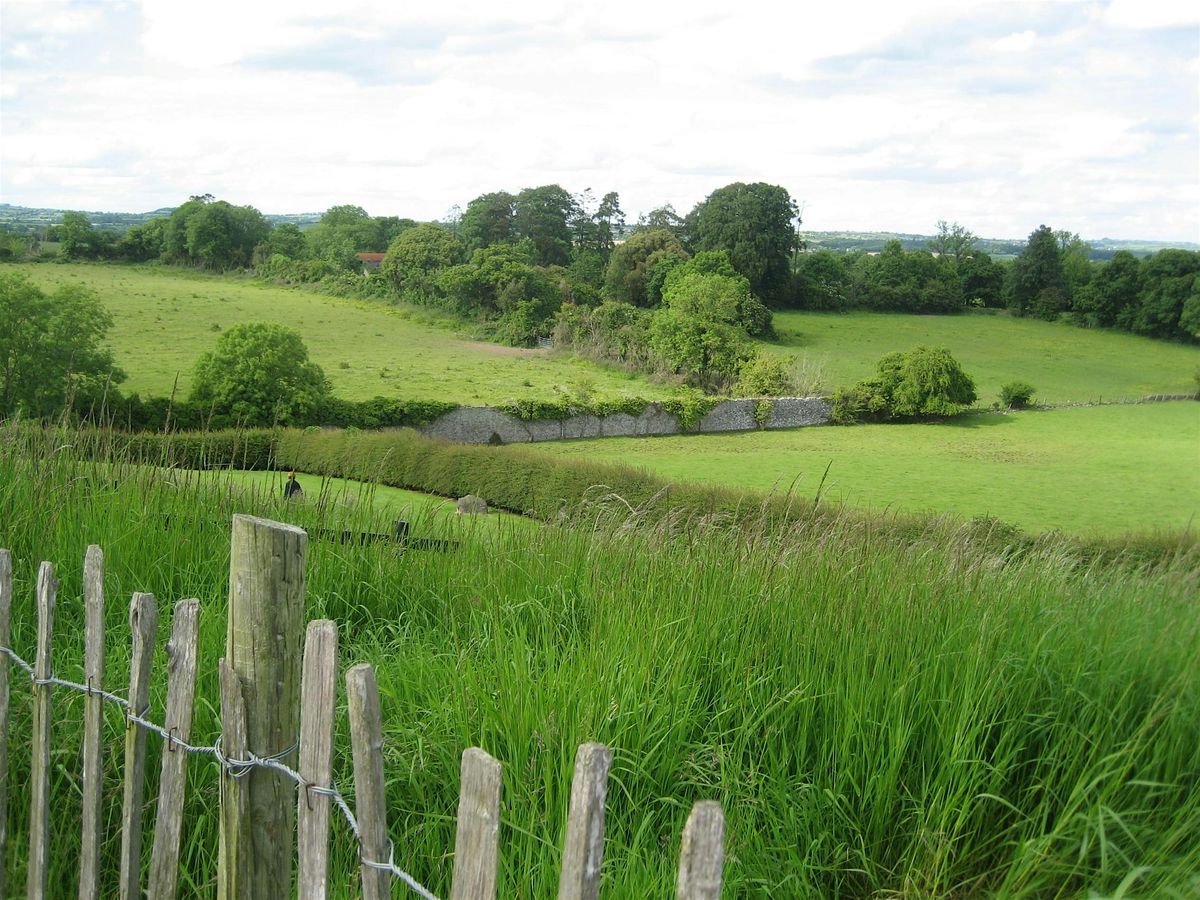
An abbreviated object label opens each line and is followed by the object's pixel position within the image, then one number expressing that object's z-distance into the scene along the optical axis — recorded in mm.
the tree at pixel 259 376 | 34156
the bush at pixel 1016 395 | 50312
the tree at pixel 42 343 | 29734
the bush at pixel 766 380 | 47875
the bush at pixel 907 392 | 46656
